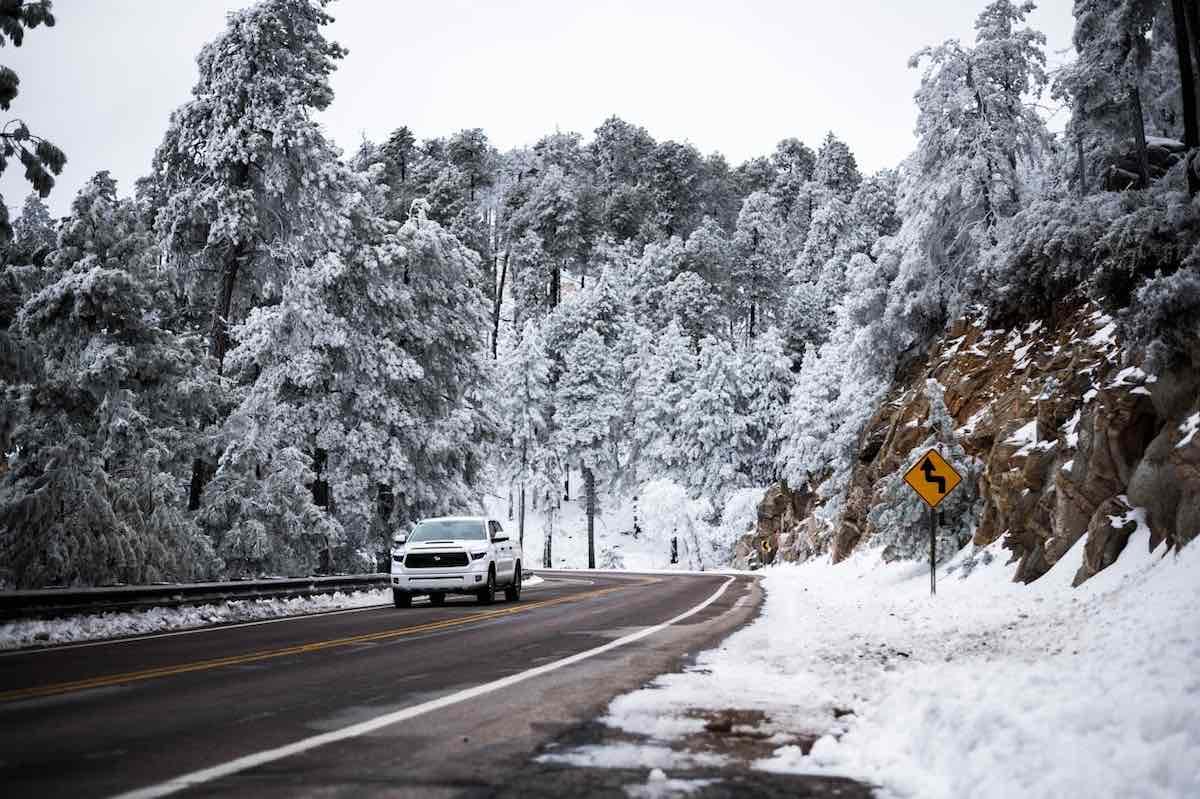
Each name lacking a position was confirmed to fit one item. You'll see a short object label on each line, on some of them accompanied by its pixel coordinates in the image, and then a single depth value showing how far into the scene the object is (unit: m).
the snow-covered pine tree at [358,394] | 25.58
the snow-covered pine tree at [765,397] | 62.94
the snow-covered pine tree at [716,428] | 62.56
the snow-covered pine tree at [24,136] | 14.20
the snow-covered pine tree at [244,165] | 25.83
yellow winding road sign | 18.03
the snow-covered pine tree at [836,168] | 97.12
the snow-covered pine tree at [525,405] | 64.12
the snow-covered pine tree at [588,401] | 65.12
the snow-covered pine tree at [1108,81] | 23.73
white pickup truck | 21.39
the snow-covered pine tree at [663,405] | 65.94
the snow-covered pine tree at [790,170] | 107.38
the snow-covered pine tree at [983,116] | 31.27
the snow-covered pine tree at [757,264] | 79.44
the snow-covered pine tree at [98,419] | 18.45
